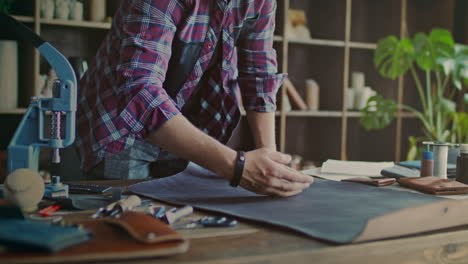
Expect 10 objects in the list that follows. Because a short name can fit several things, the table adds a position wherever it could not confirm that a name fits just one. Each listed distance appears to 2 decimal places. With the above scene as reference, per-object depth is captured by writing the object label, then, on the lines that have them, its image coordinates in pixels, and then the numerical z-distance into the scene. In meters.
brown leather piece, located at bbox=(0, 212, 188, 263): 0.60
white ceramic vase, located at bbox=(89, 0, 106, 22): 2.87
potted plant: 3.08
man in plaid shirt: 1.07
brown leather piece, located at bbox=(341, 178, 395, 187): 1.22
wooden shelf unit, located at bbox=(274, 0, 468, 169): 3.46
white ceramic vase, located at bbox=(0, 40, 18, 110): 2.69
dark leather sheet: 0.80
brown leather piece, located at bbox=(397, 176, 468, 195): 1.13
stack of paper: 1.46
